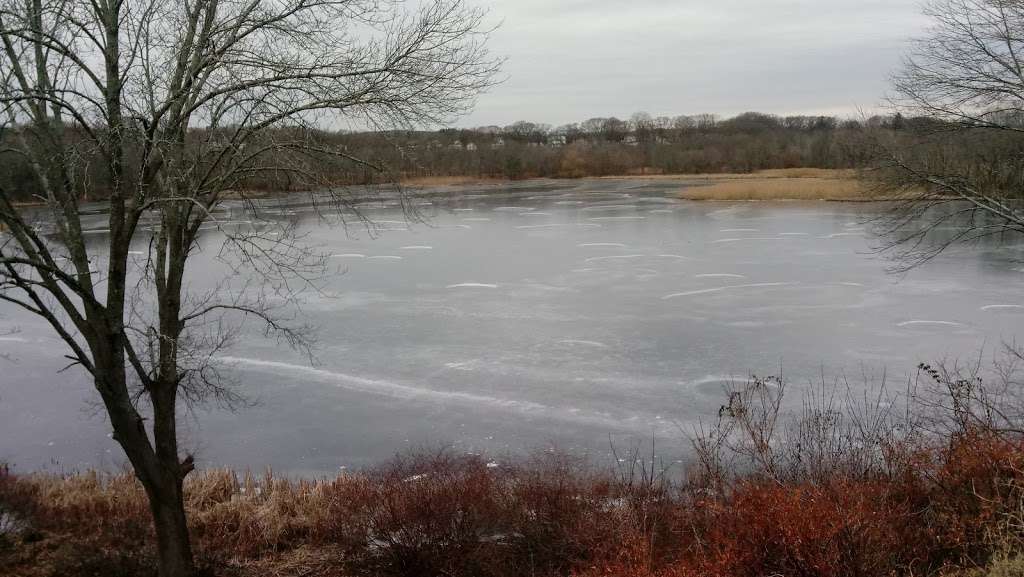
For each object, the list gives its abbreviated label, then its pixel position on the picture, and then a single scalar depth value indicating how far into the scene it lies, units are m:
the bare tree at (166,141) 5.54
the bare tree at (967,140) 8.99
